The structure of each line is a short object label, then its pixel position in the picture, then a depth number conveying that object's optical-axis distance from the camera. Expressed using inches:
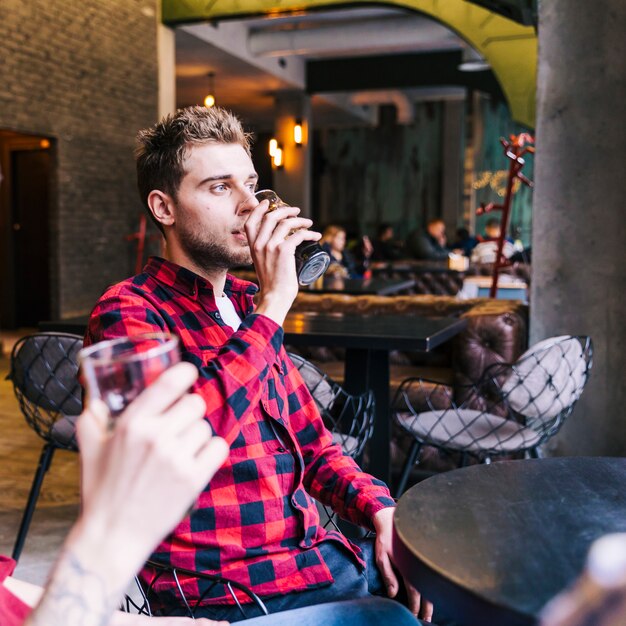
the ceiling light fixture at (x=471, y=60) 331.3
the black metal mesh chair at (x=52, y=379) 94.5
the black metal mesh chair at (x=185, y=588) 41.9
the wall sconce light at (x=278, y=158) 437.7
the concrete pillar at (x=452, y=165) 582.9
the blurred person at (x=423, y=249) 382.3
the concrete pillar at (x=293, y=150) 448.5
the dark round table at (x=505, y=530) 30.6
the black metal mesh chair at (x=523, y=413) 94.7
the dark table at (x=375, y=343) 98.7
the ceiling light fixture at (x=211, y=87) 356.9
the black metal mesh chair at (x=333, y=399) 90.7
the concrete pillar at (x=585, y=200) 117.0
